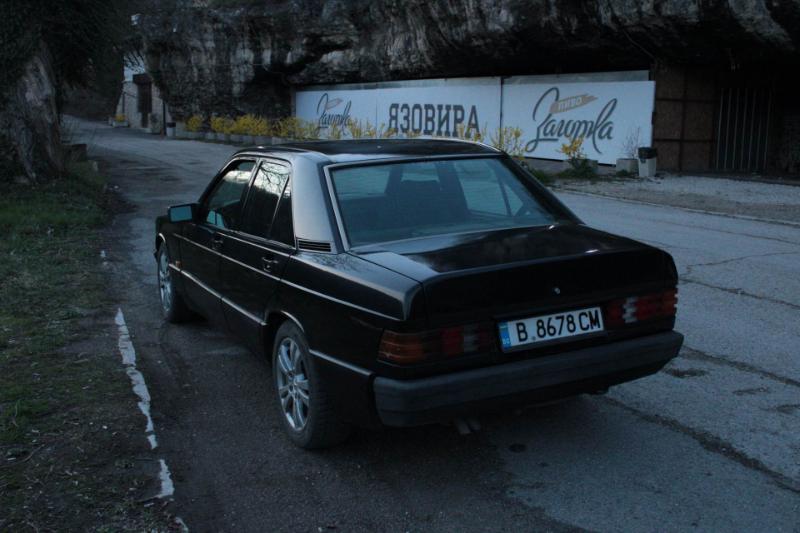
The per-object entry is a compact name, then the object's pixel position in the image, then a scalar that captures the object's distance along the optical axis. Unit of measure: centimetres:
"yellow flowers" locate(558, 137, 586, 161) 2097
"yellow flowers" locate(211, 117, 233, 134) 3691
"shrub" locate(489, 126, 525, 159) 2242
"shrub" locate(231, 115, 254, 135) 3559
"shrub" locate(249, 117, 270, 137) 3491
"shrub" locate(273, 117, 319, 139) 3294
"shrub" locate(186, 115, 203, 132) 3981
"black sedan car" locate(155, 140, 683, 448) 359
